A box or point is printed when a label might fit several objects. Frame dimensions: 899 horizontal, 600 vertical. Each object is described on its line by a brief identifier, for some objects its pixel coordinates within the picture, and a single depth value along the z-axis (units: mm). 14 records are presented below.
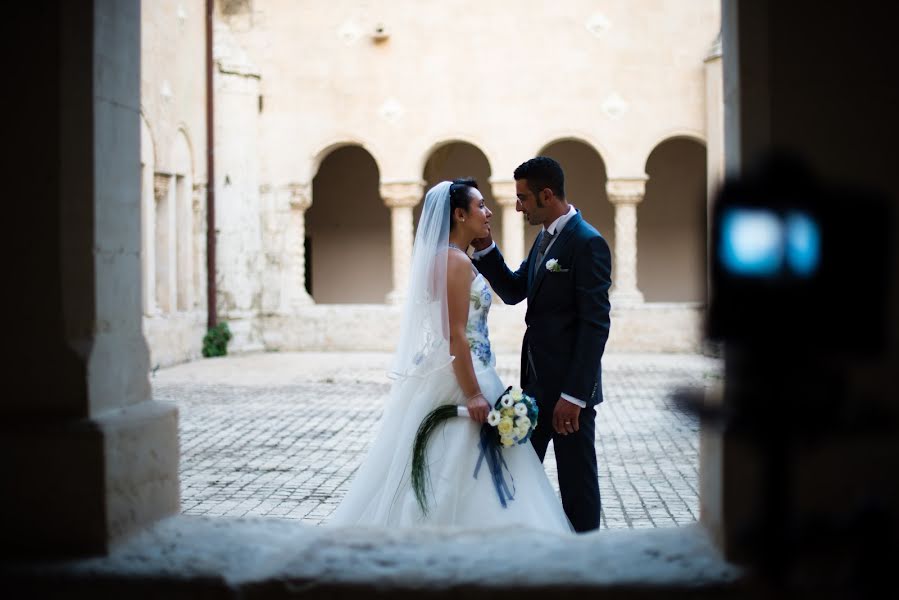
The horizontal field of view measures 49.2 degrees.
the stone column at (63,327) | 2324
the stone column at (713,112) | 15383
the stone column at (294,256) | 16516
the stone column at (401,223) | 16453
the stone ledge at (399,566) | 2121
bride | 4020
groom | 4098
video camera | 1443
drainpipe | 15531
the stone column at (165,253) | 14016
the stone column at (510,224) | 16016
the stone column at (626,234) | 16094
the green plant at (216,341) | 15289
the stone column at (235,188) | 15766
